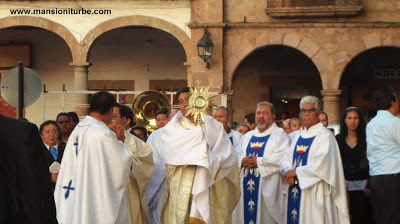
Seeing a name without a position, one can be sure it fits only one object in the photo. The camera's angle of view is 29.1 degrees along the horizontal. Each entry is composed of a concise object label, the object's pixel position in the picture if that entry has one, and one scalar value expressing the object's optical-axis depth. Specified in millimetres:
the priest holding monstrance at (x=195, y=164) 7738
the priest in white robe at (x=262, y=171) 9906
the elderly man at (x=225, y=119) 10344
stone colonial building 19484
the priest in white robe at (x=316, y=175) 9062
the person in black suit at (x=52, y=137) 8680
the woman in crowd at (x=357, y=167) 9430
